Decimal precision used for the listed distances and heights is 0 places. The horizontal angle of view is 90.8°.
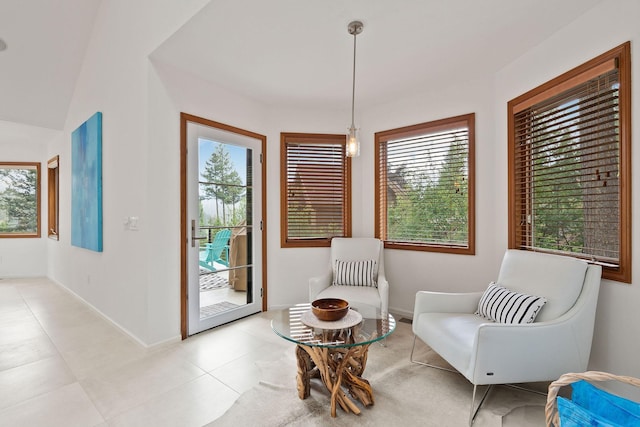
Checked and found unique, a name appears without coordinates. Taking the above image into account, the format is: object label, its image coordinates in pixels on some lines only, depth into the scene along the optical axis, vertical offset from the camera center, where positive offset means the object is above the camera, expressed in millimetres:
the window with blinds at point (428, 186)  3129 +277
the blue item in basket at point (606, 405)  1179 -754
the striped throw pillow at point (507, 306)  1929 -611
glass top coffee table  1755 -807
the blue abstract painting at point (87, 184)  3312 +326
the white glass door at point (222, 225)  2926 -130
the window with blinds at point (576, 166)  1872 +323
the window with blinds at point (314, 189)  3709 +279
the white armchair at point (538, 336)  1718 -722
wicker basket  1223 -685
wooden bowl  1911 -603
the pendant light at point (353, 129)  2194 +615
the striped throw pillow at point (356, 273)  3180 -623
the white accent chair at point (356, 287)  2725 -662
